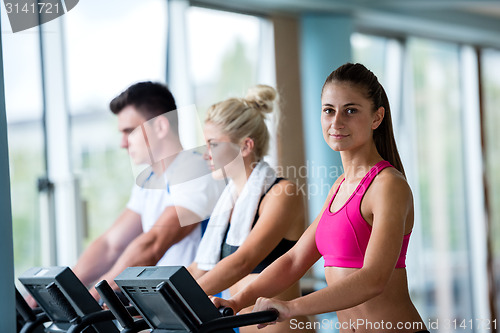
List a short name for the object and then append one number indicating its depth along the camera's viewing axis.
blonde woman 4.42
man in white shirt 5.43
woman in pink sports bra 3.35
